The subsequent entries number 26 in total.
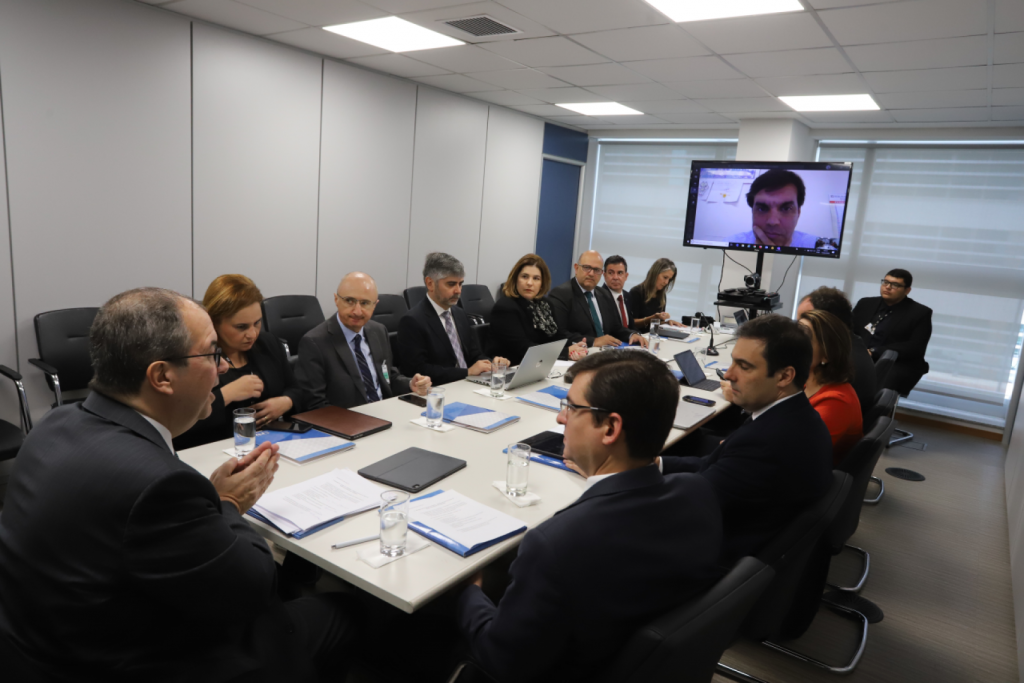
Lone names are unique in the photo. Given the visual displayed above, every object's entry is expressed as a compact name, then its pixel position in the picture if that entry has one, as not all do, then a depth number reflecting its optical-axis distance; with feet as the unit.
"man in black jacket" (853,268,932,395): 17.72
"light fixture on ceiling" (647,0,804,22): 10.29
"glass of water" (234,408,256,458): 6.86
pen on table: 5.32
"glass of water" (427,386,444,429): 8.45
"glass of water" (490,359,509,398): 10.11
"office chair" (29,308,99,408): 11.55
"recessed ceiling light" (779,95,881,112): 16.83
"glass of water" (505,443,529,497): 6.48
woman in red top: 8.40
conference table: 4.95
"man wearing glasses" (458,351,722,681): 3.95
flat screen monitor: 18.56
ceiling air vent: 12.03
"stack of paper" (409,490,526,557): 5.45
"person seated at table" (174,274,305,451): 8.13
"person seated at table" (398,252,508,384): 11.97
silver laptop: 10.56
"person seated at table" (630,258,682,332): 20.35
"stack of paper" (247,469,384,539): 5.57
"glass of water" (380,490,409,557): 5.22
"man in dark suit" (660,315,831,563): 6.23
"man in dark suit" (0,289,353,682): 3.82
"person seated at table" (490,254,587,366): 13.99
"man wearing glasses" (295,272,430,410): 9.80
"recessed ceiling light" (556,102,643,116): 20.31
